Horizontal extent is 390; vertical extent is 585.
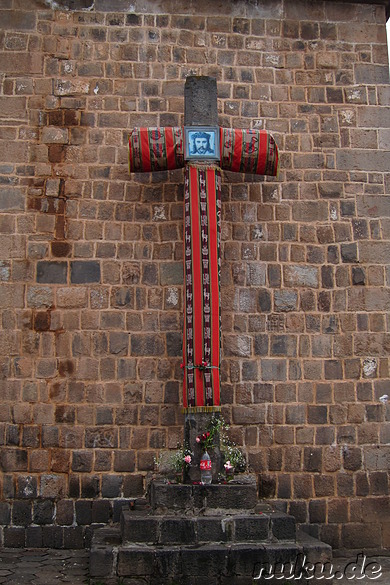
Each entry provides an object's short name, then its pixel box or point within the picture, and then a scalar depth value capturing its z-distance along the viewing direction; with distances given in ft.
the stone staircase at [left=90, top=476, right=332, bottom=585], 16.16
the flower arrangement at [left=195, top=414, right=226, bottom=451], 18.17
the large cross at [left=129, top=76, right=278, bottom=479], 18.48
